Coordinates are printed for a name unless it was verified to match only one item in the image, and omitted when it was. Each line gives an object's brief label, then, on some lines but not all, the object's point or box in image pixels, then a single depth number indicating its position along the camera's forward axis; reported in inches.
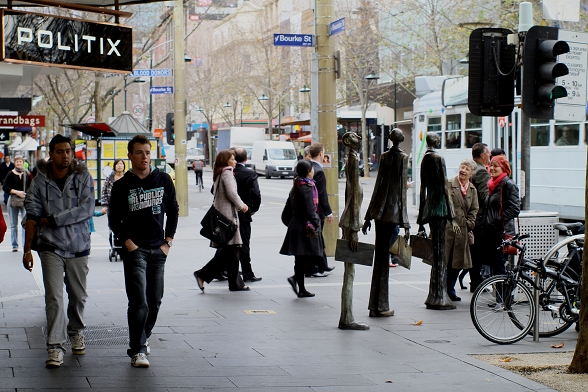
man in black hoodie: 290.8
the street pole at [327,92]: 597.3
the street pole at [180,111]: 960.9
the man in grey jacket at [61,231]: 295.1
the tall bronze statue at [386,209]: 390.0
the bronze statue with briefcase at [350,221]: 356.5
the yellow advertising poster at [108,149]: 1203.9
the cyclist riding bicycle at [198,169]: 1640.0
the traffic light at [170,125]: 1065.0
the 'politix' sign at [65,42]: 319.3
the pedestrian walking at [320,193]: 500.7
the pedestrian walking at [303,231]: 440.5
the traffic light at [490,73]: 376.2
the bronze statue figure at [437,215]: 402.9
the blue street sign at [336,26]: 561.3
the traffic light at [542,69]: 348.8
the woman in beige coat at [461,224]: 432.1
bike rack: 331.1
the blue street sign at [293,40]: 575.3
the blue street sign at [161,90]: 948.6
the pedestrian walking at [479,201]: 440.8
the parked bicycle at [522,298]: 332.8
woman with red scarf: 414.0
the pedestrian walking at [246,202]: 490.9
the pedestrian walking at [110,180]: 568.4
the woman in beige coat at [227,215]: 458.0
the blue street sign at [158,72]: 877.7
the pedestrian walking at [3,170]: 1101.3
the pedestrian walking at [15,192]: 661.9
